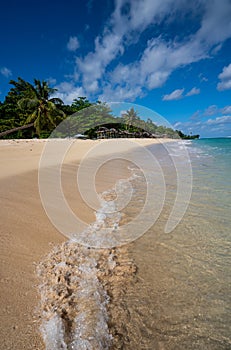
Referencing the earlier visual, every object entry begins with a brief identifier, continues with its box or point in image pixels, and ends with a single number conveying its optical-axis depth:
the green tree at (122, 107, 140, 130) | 47.58
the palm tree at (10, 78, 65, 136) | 23.64
